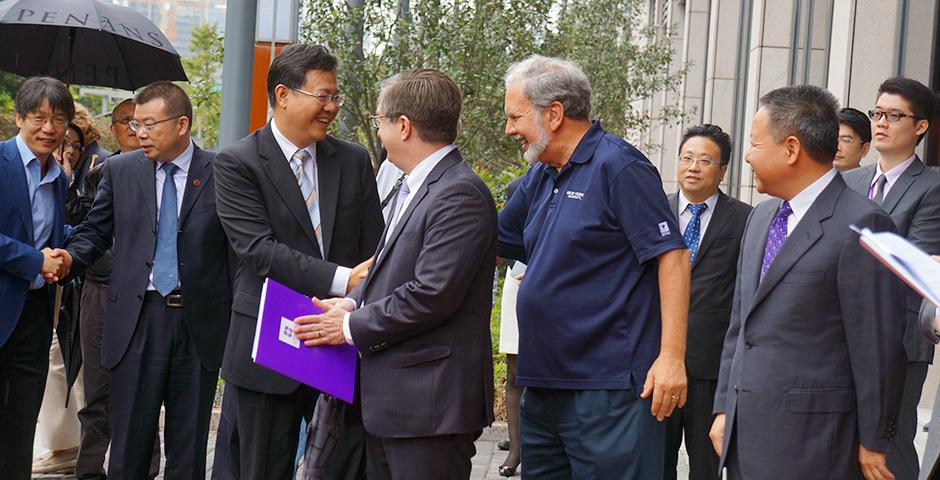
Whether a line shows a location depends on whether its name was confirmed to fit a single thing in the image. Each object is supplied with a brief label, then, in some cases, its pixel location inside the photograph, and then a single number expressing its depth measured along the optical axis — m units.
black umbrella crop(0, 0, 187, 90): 7.93
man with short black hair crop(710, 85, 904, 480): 4.01
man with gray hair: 4.30
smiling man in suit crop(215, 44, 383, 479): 4.80
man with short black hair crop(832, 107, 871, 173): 6.85
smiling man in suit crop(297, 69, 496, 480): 4.12
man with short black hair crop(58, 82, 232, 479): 5.90
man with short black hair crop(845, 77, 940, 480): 5.80
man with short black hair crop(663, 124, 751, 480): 6.13
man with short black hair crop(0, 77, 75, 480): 5.74
